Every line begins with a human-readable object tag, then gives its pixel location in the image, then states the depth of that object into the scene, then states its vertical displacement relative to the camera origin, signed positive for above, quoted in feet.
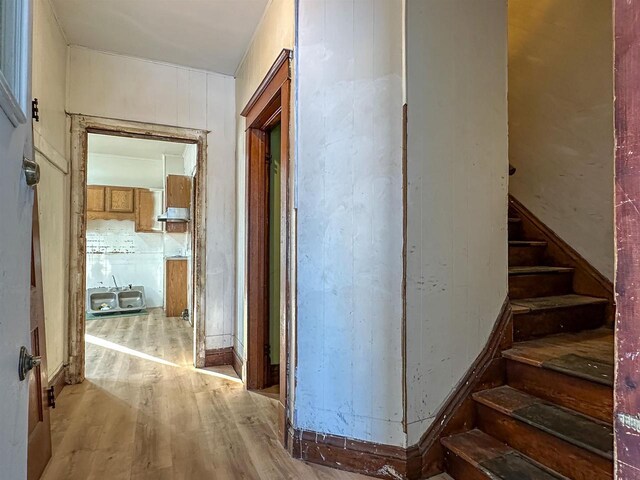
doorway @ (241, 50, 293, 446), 8.75 +0.00
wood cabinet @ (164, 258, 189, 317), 17.78 -2.26
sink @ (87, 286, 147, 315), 17.97 -3.07
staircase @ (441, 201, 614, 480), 4.43 -2.37
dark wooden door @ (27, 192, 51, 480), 5.10 -2.29
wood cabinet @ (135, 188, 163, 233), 20.07 +1.89
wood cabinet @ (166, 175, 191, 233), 17.94 +2.62
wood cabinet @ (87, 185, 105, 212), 18.95 +2.36
